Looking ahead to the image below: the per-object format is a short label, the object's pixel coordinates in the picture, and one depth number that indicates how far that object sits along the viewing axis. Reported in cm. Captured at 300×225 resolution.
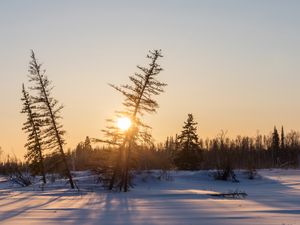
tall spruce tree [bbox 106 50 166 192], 3016
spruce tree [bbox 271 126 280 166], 12034
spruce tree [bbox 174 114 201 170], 6006
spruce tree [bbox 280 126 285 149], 12860
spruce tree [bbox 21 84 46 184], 4766
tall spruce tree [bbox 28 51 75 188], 3575
